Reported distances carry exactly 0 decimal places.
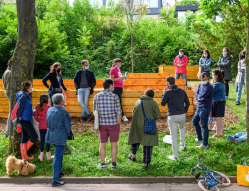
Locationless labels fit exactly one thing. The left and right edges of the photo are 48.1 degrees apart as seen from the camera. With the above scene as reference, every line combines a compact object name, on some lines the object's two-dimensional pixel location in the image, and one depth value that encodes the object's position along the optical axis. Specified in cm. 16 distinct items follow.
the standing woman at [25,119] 561
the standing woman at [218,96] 680
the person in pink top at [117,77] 824
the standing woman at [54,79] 781
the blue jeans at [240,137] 671
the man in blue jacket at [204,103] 629
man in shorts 538
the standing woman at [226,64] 978
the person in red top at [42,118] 586
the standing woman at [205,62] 1014
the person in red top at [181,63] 1103
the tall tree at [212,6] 760
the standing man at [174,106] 585
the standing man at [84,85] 851
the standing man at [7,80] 724
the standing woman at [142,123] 552
